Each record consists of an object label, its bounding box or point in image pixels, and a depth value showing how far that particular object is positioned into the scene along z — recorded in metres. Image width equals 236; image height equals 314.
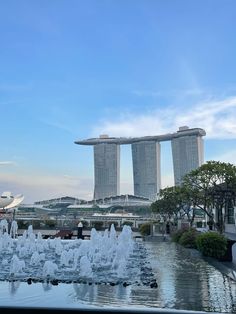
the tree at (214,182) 17.47
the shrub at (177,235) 16.65
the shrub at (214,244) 10.29
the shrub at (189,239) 14.03
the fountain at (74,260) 6.83
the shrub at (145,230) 24.19
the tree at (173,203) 23.67
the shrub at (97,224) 31.02
